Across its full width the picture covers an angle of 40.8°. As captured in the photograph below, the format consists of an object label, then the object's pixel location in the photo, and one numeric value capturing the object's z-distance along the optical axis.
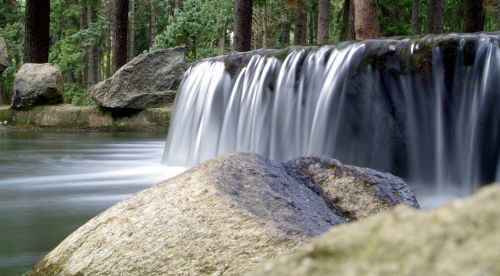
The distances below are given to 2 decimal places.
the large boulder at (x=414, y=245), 0.61
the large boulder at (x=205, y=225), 2.36
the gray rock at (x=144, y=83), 14.32
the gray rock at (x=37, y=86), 15.68
